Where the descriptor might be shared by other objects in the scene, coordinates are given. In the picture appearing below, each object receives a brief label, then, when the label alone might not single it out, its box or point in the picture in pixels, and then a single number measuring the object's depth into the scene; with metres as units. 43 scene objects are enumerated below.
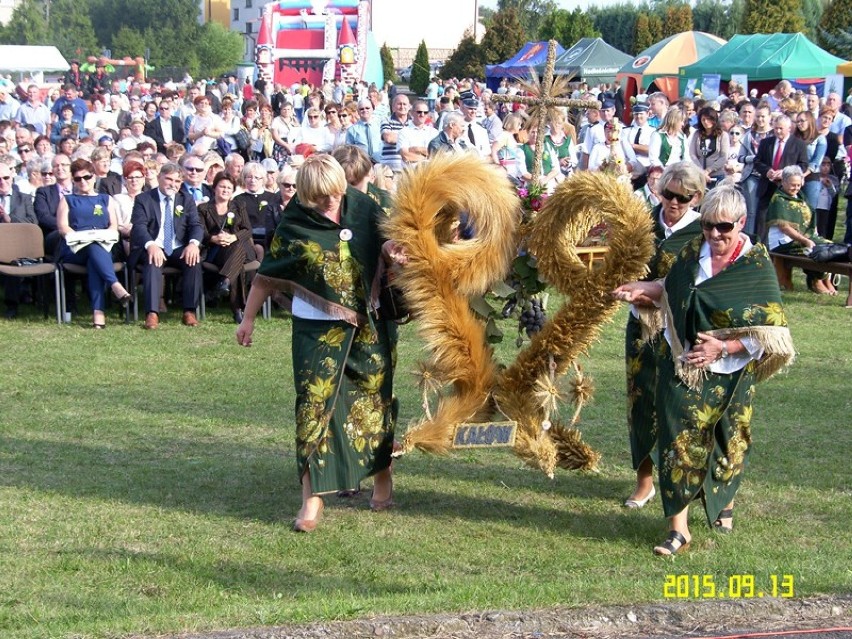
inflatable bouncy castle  40.22
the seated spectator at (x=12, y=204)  13.70
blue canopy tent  47.31
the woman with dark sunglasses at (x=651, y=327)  6.57
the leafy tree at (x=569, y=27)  60.17
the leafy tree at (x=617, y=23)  74.69
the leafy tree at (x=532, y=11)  76.75
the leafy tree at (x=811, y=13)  58.25
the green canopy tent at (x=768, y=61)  30.44
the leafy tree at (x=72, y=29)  88.77
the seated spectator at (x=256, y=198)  13.70
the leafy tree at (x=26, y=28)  88.31
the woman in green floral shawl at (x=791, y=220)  14.40
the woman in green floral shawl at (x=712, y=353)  6.05
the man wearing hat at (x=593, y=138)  17.88
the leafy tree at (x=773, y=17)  49.62
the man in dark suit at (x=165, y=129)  21.14
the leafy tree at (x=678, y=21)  58.78
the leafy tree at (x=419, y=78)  54.72
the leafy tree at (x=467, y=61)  58.12
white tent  55.75
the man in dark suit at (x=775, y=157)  16.52
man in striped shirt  16.31
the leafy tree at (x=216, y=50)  86.50
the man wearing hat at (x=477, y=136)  15.34
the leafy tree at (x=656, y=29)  59.04
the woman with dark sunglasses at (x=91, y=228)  12.90
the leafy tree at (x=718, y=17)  69.62
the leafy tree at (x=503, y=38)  56.62
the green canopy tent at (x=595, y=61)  42.41
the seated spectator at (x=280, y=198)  13.64
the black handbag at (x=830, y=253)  14.11
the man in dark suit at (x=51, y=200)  13.34
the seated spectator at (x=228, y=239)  13.23
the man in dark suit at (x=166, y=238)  12.92
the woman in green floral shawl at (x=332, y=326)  6.55
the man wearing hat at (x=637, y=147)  16.20
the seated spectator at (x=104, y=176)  14.38
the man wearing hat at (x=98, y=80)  44.28
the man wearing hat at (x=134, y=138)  17.92
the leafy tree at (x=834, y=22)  45.03
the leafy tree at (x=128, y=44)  86.12
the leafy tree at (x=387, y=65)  64.69
